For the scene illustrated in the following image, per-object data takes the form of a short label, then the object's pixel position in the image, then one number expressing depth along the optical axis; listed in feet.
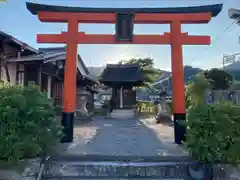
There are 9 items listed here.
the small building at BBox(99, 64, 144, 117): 43.03
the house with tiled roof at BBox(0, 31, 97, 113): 20.39
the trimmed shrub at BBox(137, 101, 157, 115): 50.44
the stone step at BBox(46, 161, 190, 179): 10.93
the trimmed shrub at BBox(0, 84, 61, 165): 9.58
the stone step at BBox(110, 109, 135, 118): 42.06
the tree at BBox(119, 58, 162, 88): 51.66
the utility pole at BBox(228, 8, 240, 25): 40.36
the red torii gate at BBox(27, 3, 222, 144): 15.81
